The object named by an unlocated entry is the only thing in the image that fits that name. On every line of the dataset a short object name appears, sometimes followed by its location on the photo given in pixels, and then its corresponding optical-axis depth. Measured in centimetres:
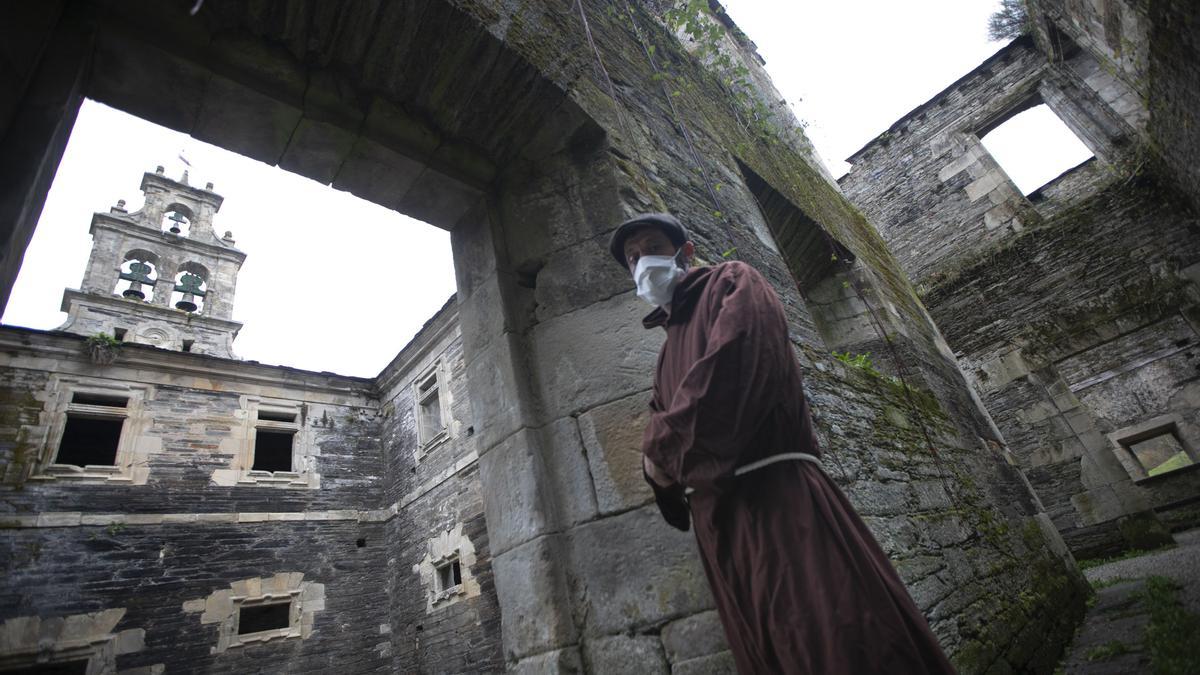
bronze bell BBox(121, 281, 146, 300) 1727
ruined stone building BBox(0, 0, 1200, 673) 224
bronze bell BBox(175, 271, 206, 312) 1839
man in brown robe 119
